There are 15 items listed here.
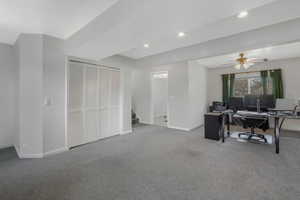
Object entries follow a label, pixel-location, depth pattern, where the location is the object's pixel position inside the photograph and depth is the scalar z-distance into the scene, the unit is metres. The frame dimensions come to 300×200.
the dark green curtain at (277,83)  4.82
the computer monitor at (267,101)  4.59
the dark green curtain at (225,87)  5.91
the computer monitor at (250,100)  4.66
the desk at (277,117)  2.87
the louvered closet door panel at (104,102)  3.77
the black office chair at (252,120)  3.38
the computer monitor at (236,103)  4.95
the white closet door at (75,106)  3.15
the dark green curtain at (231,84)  5.79
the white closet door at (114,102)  4.06
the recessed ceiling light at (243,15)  2.22
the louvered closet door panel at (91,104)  3.44
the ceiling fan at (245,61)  3.76
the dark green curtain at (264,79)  5.11
